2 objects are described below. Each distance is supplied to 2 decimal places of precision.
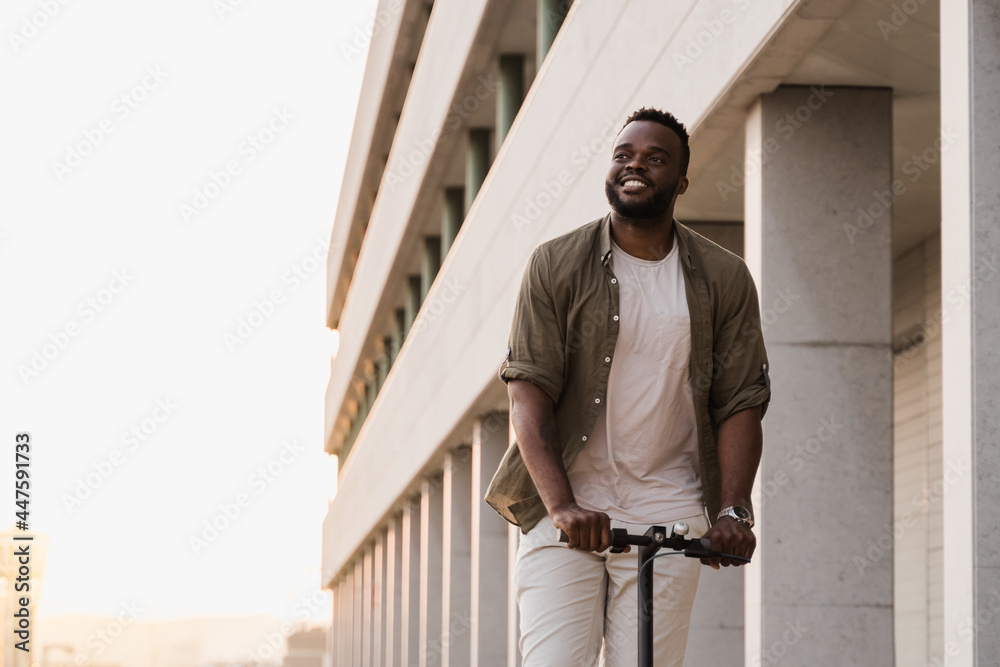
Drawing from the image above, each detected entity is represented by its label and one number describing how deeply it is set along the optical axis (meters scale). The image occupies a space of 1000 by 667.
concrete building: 5.05
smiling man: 3.86
